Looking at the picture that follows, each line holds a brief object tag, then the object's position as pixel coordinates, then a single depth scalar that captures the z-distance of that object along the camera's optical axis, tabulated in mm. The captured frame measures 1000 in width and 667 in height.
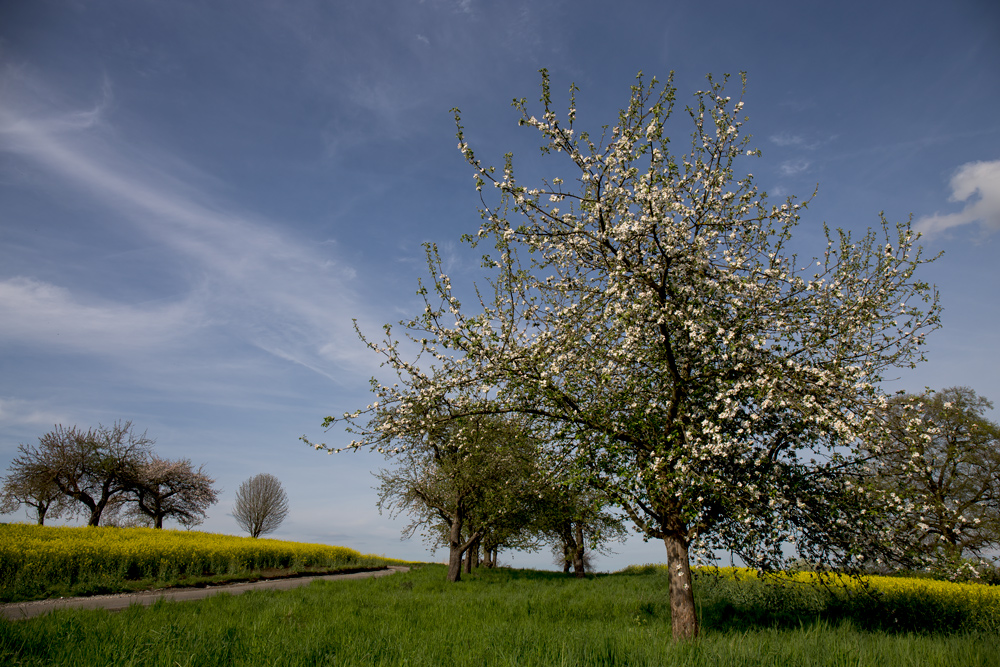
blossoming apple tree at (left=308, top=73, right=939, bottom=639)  8734
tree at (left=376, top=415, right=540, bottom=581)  21188
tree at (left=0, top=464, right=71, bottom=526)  37094
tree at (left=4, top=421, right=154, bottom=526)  37250
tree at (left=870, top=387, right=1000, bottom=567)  8602
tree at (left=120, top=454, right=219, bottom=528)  42812
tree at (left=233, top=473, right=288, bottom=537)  52562
